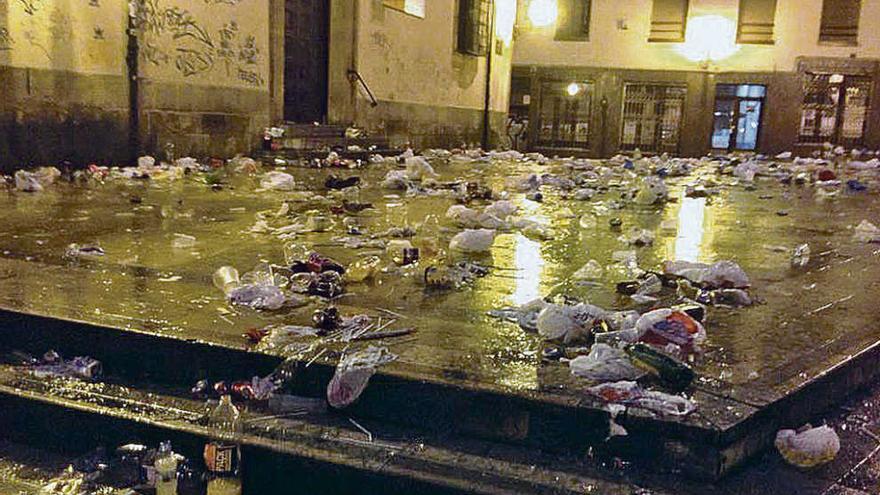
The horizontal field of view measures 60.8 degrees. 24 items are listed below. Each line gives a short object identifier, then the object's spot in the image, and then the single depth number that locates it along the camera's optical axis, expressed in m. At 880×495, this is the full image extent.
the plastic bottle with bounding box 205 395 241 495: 2.29
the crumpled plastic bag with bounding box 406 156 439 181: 9.48
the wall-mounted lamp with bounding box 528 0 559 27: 21.05
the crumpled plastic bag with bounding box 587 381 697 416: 2.23
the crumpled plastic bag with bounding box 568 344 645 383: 2.47
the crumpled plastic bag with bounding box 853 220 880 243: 5.80
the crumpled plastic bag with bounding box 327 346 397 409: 2.47
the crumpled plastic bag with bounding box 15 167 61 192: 7.08
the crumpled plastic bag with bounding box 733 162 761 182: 12.06
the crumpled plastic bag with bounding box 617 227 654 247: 5.29
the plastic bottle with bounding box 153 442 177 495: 2.23
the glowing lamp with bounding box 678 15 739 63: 23.16
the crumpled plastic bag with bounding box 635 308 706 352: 2.79
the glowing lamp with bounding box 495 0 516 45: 20.44
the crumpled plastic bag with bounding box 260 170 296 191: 8.06
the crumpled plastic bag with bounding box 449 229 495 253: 4.74
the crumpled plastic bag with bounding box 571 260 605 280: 4.06
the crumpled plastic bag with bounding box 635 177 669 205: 7.87
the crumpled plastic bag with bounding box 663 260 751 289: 3.83
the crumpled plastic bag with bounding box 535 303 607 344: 2.91
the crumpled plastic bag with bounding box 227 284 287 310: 3.24
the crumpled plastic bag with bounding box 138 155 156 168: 9.06
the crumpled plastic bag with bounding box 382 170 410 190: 8.56
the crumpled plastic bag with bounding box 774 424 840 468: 2.30
